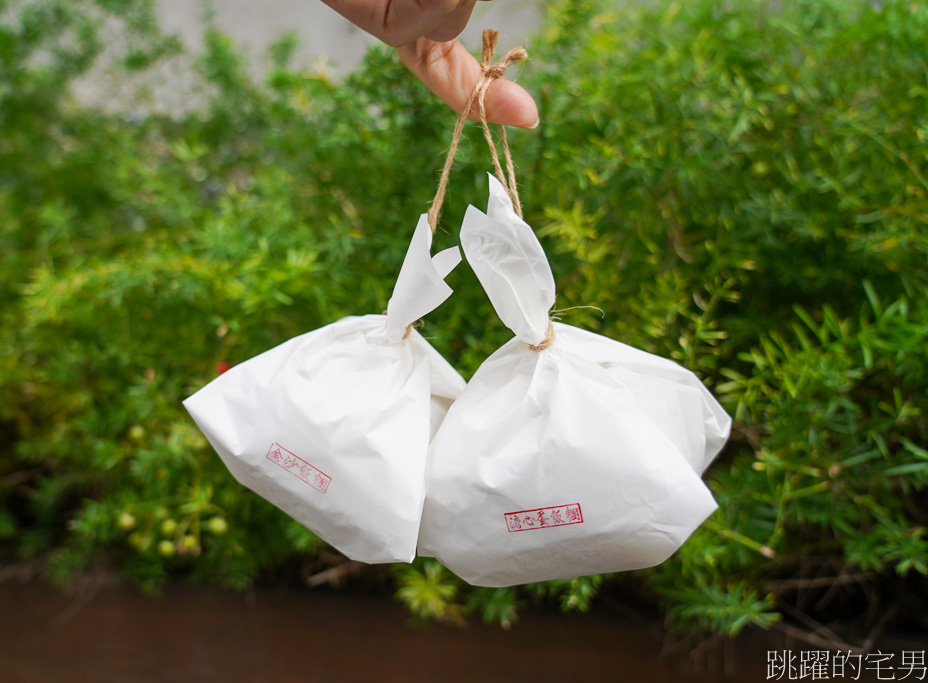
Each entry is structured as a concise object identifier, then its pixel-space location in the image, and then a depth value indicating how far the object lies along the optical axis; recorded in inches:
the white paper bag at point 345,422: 19.7
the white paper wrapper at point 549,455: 18.7
